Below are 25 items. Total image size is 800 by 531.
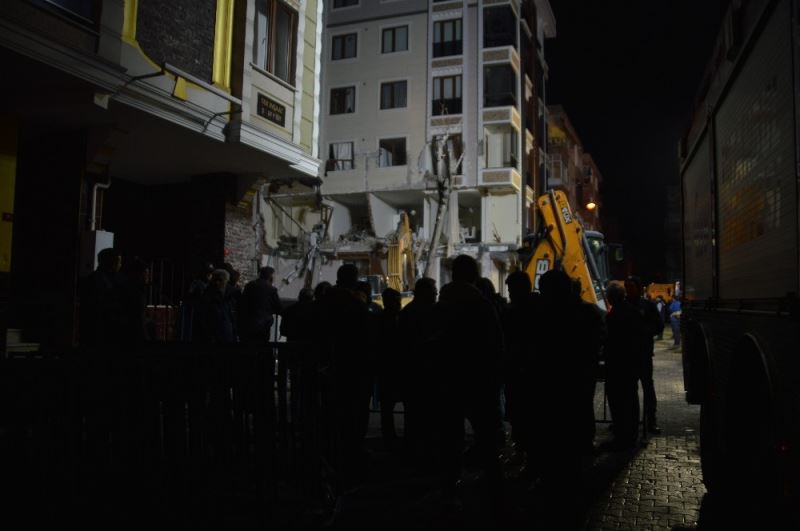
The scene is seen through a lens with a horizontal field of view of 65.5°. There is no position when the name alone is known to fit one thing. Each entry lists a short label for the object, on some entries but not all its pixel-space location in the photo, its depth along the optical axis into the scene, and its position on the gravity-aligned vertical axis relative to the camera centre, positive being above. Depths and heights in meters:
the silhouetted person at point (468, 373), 4.66 -0.57
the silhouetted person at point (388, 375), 6.90 -0.87
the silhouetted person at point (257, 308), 8.84 -0.20
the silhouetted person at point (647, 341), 7.34 -0.47
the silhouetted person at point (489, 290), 7.64 +0.11
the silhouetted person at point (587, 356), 4.30 -0.39
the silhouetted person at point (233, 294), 9.16 -0.01
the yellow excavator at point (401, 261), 25.47 +1.57
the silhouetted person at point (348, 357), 5.75 -0.57
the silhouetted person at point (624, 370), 6.91 -0.77
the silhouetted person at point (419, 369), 4.94 -0.62
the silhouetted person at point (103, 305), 6.16 -0.15
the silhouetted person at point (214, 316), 8.28 -0.31
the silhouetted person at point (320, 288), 8.08 +0.09
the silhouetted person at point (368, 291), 7.97 +0.07
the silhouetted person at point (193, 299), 9.15 -0.10
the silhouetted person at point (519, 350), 4.47 -0.38
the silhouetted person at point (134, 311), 6.15 -0.20
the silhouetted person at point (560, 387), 4.20 -0.60
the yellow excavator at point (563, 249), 14.76 +1.24
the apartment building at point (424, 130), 30.86 +8.60
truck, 2.76 +0.23
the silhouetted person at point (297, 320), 7.21 -0.31
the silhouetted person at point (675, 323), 20.94 -0.71
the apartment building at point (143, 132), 8.79 +2.74
